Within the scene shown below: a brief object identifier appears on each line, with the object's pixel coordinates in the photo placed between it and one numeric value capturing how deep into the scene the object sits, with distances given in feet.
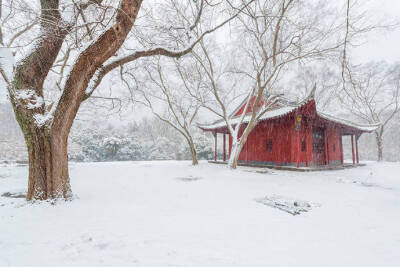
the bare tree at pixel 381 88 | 52.90
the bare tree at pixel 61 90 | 11.69
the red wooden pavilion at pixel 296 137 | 35.68
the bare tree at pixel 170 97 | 42.37
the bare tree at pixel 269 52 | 24.43
